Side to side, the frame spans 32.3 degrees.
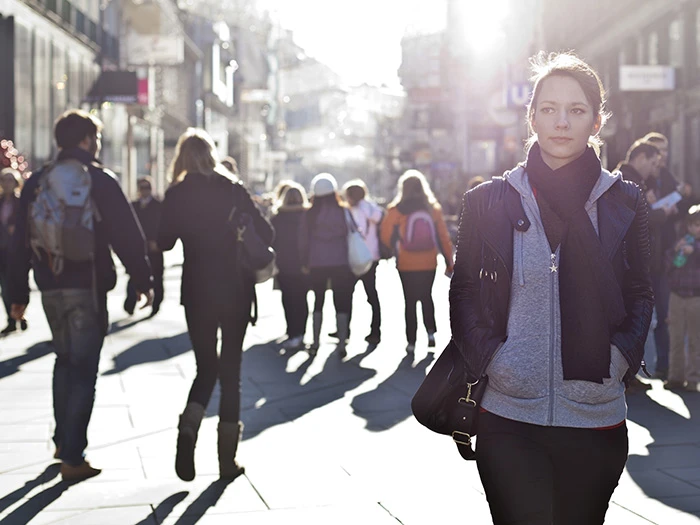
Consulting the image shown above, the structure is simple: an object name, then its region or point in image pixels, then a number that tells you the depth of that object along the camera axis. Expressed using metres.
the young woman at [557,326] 3.05
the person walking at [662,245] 9.05
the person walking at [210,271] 6.23
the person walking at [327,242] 11.71
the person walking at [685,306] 8.59
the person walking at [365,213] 13.88
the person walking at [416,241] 11.89
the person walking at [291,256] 12.14
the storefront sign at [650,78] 32.25
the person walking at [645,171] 8.62
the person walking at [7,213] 12.91
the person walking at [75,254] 6.23
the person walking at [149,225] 15.30
